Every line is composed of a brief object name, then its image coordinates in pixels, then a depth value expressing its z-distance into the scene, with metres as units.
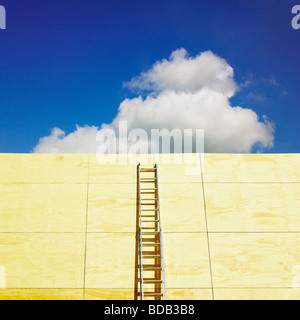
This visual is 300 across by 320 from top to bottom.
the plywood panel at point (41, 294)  7.15
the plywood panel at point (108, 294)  7.14
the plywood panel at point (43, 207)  7.75
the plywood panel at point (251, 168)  8.41
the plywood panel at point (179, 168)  8.32
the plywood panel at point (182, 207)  7.83
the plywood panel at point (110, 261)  7.29
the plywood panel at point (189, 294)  7.18
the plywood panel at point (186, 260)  7.34
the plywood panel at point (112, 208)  7.76
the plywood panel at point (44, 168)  8.20
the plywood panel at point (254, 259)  7.45
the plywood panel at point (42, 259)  7.29
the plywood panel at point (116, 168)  8.24
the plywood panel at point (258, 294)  7.27
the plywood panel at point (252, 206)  7.94
